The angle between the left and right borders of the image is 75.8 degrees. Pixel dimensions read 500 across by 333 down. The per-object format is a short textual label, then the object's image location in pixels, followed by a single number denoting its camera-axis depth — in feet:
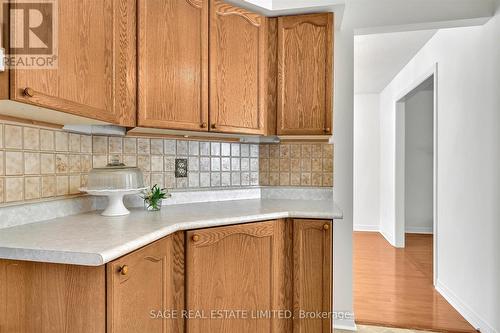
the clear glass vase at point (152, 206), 6.01
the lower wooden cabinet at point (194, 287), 3.47
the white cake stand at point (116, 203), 5.30
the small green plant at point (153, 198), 5.99
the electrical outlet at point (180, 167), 7.15
